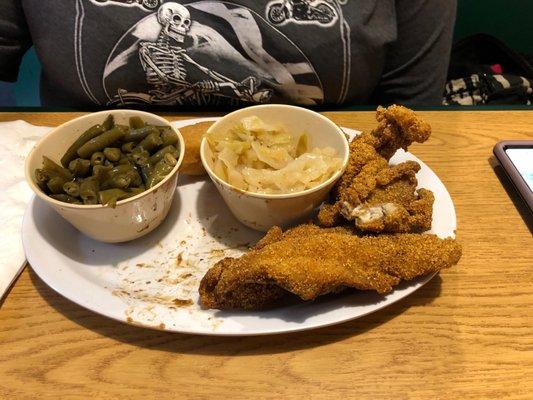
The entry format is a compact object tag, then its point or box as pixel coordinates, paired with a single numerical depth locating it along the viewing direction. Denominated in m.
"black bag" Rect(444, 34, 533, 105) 0.55
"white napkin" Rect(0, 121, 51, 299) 0.29
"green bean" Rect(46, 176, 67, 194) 0.29
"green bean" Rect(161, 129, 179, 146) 0.32
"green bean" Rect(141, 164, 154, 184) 0.30
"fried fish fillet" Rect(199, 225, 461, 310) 0.25
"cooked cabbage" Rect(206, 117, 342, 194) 0.31
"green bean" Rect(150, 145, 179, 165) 0.31
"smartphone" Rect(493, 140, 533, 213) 0.35
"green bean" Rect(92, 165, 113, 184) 0.30
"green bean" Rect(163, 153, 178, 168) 0.31
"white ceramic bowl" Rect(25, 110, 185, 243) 0.28
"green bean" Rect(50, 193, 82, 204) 0.29
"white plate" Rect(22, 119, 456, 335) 0.25
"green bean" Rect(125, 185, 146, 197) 0.29
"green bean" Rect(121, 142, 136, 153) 0.32
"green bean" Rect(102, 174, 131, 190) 0.29
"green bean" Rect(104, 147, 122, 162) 0.31
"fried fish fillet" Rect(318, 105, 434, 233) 0.28
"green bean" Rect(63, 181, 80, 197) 0.29
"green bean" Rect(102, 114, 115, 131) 0.32
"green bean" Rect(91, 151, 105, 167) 0.31
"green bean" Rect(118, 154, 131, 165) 0.31
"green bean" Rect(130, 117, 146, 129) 0.33
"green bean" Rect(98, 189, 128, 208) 0.28
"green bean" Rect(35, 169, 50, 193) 0.29
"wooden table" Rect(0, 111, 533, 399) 0.24
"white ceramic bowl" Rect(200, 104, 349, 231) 0.29
